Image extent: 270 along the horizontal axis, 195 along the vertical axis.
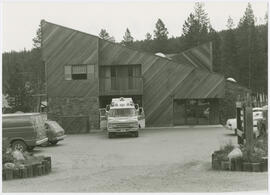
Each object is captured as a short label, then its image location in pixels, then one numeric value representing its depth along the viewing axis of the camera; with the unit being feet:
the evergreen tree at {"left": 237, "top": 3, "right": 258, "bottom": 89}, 212.95
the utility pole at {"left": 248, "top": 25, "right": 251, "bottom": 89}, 212.82
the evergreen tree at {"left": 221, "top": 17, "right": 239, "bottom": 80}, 228.84
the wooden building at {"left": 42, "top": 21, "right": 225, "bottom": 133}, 138.92
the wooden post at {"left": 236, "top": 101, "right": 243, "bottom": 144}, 60.08
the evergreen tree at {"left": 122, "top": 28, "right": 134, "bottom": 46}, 316.15
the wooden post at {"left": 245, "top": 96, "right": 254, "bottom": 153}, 50.25
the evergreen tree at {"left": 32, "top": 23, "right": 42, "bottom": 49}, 247.42
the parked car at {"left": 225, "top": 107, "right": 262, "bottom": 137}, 98.52
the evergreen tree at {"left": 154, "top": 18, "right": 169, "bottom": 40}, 275.30
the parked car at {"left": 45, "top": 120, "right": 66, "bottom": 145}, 88.28
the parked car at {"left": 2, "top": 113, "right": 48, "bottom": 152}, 73.41
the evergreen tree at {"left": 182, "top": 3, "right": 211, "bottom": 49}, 243.87
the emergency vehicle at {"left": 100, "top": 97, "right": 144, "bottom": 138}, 104.22
